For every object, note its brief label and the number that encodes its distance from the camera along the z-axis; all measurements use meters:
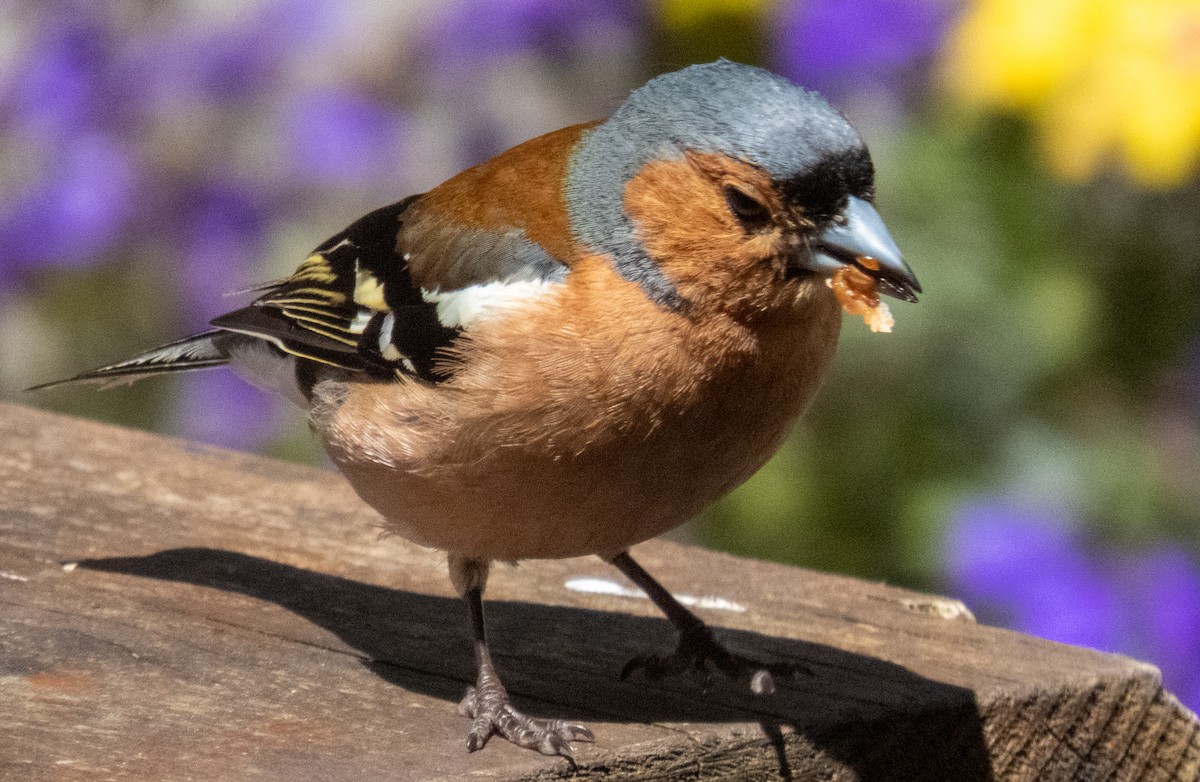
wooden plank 5.17
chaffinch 5.55
